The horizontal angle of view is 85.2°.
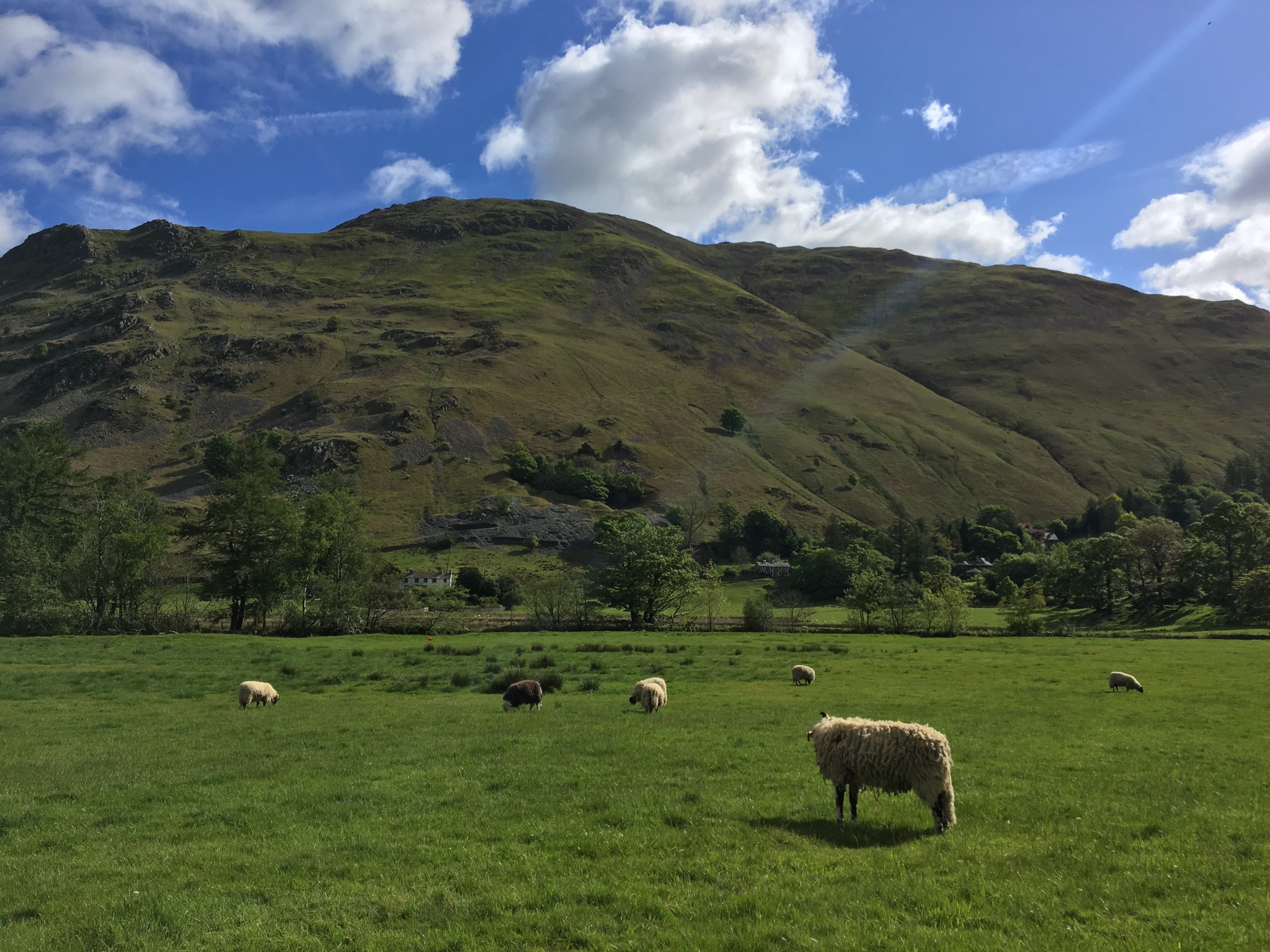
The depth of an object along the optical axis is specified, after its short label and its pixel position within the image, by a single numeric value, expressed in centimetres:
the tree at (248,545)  6781
